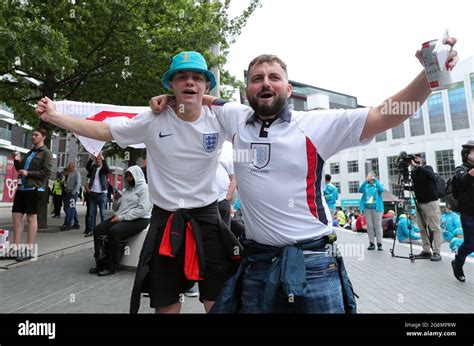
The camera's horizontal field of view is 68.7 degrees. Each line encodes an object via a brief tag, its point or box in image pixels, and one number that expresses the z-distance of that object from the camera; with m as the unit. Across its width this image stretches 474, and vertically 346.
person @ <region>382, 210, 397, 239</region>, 12.79
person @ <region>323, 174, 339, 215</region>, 10.96
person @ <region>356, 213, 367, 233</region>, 15.14
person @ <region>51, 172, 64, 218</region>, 15.00
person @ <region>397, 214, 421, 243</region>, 11.44
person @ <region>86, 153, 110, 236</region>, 9.38
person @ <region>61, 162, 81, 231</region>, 10.84
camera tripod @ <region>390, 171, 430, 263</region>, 7.79
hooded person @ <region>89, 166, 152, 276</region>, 5.50
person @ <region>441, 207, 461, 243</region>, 11.46
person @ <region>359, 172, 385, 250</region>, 9.19
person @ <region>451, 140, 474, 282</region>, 5.32
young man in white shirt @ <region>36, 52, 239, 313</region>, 2.31
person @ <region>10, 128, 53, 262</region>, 5.86
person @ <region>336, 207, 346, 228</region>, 22.25
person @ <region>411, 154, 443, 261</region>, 7.43
